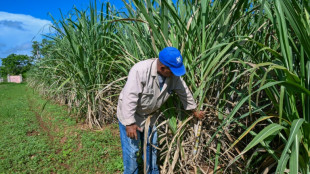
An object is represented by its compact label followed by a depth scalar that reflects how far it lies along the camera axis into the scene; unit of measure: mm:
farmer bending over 1770
